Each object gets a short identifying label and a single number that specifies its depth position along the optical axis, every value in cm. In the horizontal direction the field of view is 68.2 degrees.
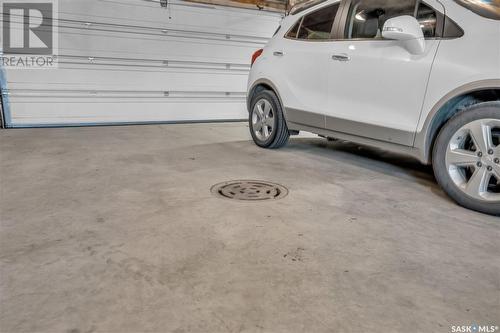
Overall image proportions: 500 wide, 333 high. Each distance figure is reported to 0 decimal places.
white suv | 238
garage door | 546
